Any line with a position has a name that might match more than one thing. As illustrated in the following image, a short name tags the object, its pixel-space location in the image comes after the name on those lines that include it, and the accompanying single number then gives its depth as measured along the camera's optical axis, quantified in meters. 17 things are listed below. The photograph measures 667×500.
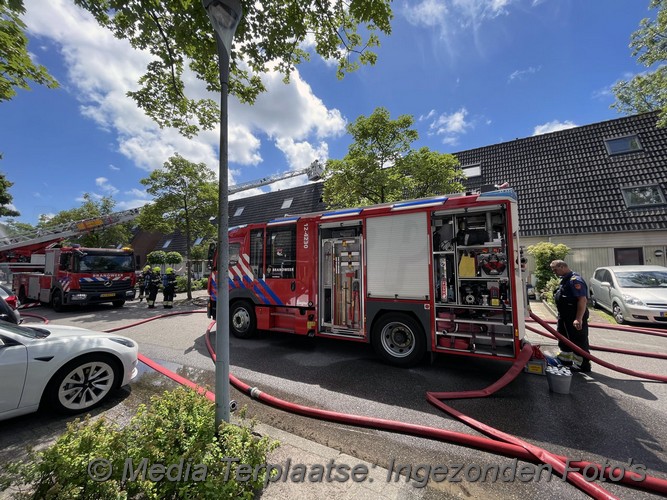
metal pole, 2.38
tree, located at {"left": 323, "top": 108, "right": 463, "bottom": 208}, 9.51
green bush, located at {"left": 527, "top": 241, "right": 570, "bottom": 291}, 11.25
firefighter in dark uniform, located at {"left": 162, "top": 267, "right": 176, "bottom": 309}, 11.72
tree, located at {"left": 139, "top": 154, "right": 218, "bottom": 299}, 13.97
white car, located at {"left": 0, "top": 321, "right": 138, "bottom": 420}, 2.97
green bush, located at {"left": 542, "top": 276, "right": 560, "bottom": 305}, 10.38
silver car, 7.18
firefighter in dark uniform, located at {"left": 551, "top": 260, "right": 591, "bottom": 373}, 4.54
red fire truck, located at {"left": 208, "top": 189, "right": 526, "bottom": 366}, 4.28
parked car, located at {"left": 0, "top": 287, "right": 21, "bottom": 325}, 5.78
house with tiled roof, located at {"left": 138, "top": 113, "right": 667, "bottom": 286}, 11.88
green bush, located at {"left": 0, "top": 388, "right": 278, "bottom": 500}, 1.64
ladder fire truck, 10.79
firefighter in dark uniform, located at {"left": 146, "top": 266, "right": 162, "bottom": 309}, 12.05
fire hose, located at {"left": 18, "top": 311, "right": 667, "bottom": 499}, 2.28
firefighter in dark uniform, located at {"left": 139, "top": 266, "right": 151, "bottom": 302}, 13.23
